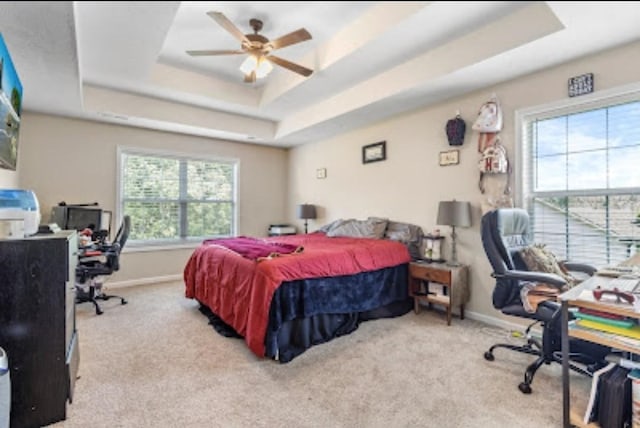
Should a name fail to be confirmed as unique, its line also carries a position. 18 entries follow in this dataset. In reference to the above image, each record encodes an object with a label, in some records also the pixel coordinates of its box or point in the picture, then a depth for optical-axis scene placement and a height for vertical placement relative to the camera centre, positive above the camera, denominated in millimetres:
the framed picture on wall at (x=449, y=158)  3279 +599
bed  2328 -633
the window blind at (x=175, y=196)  4531 +264
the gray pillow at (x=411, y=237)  3594 -253
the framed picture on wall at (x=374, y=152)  4051 +814
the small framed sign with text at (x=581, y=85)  2395 +998
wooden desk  1408 -561
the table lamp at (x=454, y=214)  3082 +9
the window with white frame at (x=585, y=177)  2326 +306
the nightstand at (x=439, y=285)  3010 -696
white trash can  1342 -767
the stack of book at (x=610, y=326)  1427 -518
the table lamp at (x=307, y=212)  5082 +34
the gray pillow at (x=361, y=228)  3836 -175
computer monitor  3686 -60
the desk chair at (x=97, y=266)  3367 -580
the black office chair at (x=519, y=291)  1977 -528
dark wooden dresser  1556 -561
